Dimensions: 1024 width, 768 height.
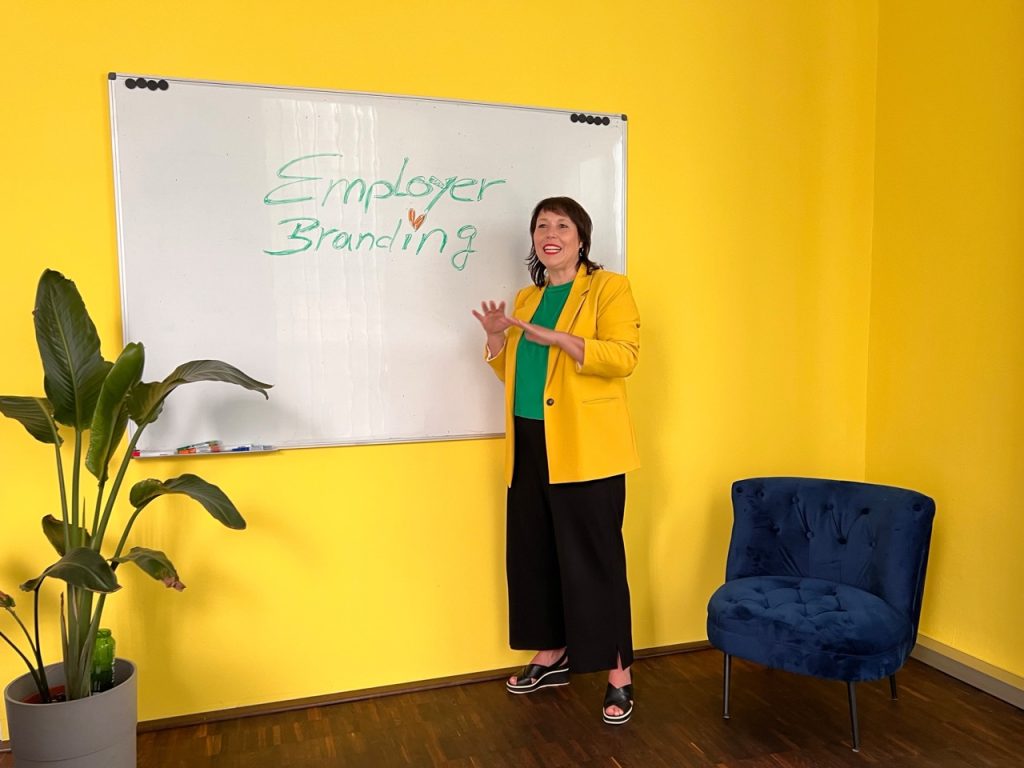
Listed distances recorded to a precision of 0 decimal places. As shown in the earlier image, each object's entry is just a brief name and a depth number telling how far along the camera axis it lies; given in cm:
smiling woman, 236
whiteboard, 235
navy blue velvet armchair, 221
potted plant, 190
